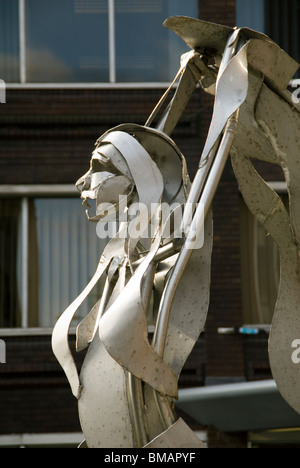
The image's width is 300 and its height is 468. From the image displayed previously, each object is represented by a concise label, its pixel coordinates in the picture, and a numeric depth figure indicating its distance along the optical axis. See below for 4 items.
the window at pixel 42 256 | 14.23
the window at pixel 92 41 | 14.66
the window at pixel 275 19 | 14.88
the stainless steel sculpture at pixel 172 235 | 6.48
